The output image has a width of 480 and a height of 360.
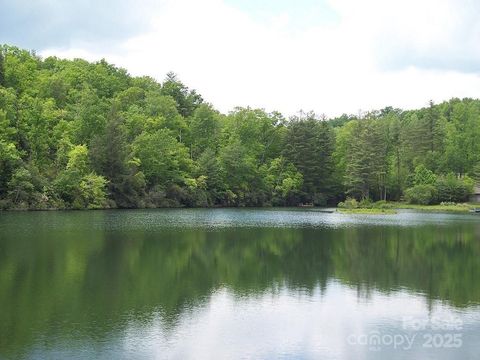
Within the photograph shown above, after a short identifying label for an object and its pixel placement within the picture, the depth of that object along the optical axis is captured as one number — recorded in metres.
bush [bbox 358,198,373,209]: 73.65
